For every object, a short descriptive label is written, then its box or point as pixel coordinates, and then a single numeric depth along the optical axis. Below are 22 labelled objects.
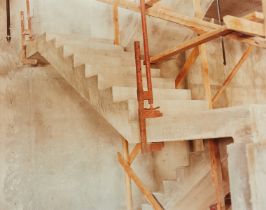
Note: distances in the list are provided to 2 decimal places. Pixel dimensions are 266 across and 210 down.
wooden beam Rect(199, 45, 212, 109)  4.46
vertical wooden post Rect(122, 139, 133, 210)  3.82
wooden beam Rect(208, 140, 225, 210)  2.96
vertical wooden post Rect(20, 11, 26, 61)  4.61
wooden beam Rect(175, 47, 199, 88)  4.66
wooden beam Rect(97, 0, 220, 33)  3.58
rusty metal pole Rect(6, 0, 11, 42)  4.69
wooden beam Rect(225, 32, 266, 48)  2.82
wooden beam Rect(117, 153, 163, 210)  3.45
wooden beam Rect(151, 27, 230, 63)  2.82
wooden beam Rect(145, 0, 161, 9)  4.36
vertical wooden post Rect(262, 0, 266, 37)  2.61
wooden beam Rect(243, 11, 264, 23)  3.04
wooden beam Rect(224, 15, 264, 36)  2.48
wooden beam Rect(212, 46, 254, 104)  4.88
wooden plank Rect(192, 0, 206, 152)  4.55
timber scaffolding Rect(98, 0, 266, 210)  2.62
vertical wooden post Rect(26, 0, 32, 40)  4.55
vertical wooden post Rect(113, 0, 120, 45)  5.10
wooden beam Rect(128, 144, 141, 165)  3.65
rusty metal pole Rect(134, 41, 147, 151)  2.96
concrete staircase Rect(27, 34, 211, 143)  3.12
